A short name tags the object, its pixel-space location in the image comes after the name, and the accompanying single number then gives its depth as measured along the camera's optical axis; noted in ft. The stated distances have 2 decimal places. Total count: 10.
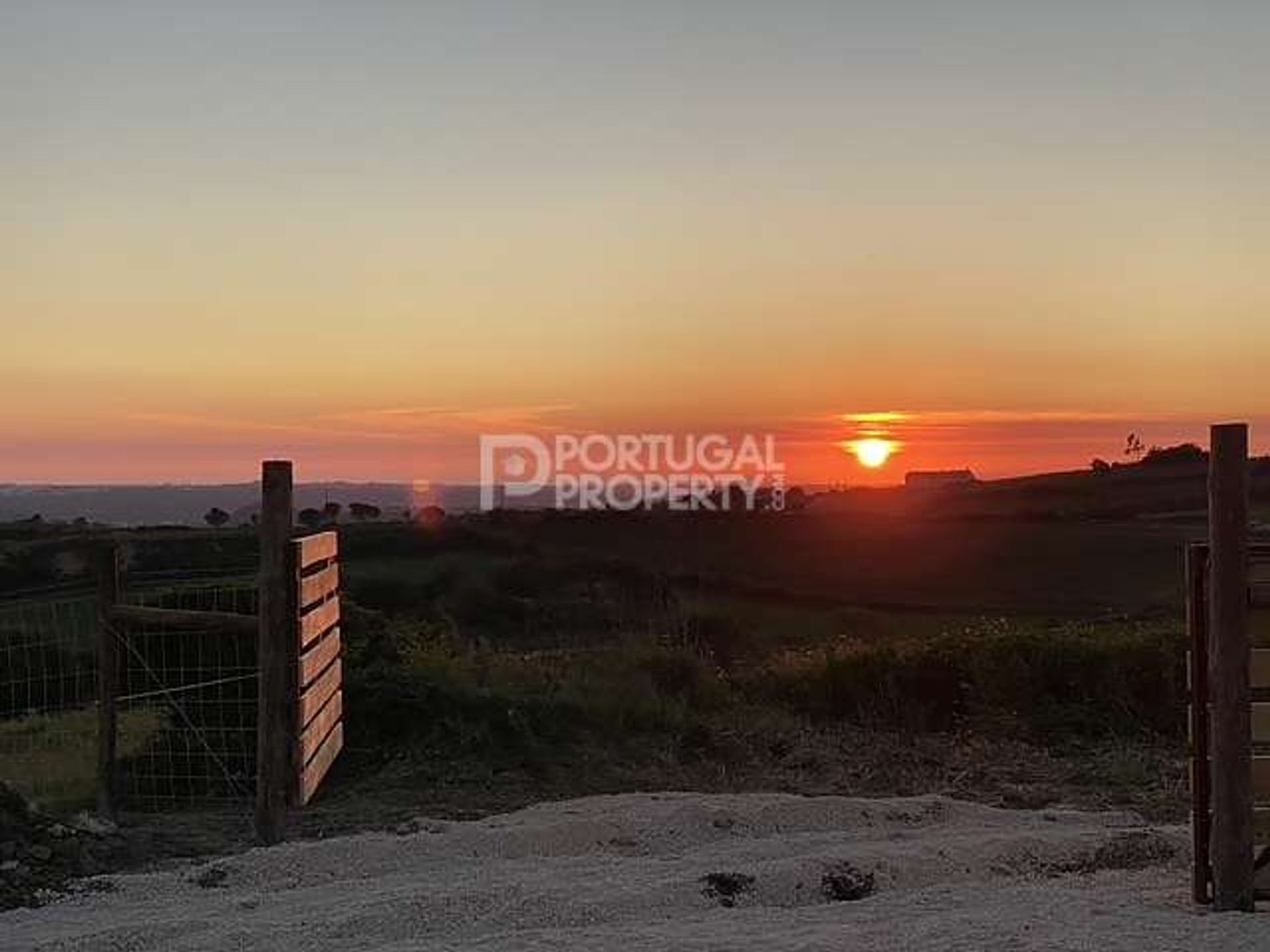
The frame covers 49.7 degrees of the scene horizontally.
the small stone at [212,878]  23.90
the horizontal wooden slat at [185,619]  28.27
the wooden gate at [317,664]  28.45
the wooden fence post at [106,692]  29.58
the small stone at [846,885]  22.35
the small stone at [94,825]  27.50
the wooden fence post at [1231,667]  20.56
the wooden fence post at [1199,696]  21.29
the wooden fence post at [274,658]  27.43
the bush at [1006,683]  39.86
